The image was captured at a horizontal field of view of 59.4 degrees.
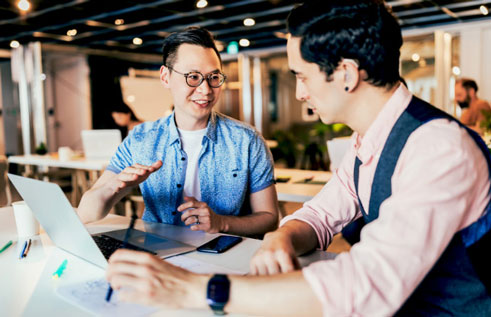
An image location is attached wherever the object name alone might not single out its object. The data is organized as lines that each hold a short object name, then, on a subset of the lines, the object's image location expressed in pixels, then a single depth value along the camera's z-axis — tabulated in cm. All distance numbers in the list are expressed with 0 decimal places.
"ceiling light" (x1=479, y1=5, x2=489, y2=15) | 714
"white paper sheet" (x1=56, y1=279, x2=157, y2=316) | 98
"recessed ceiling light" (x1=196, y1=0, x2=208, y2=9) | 646
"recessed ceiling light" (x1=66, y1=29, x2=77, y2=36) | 837
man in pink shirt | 84
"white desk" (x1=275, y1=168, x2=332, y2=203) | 298
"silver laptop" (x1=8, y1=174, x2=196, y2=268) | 121
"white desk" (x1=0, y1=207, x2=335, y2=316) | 103
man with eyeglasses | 196
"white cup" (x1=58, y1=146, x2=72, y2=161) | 552
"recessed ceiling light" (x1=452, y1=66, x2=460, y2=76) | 842
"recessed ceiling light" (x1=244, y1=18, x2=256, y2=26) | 788
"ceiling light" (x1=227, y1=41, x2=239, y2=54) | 981
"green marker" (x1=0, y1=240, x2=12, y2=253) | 151
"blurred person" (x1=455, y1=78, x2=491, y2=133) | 646
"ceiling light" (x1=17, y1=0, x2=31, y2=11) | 591
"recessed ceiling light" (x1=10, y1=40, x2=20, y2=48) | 893
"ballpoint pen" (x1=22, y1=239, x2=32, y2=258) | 144
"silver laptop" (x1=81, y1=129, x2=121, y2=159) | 514
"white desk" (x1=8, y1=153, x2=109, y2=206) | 499
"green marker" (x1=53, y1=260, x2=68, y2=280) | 122
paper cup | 168
